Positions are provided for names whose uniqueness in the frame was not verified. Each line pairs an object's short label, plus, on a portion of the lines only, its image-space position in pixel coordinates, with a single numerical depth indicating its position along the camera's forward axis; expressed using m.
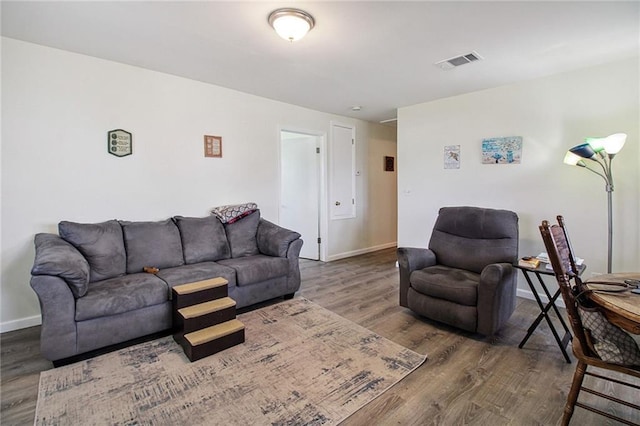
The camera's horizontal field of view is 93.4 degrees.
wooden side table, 2.20
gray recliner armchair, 2.42
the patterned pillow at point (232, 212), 3.63
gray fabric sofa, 2.09
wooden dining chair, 1.46
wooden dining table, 1.27
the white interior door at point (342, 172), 5.16
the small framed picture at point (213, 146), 3.71
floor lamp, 2.48
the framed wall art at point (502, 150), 3.55
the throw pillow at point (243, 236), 3.53
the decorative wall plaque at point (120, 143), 3.04
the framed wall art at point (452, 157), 4.12
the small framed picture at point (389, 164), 6.18
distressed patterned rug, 1.68
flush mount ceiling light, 2.10
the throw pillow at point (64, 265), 2.03
